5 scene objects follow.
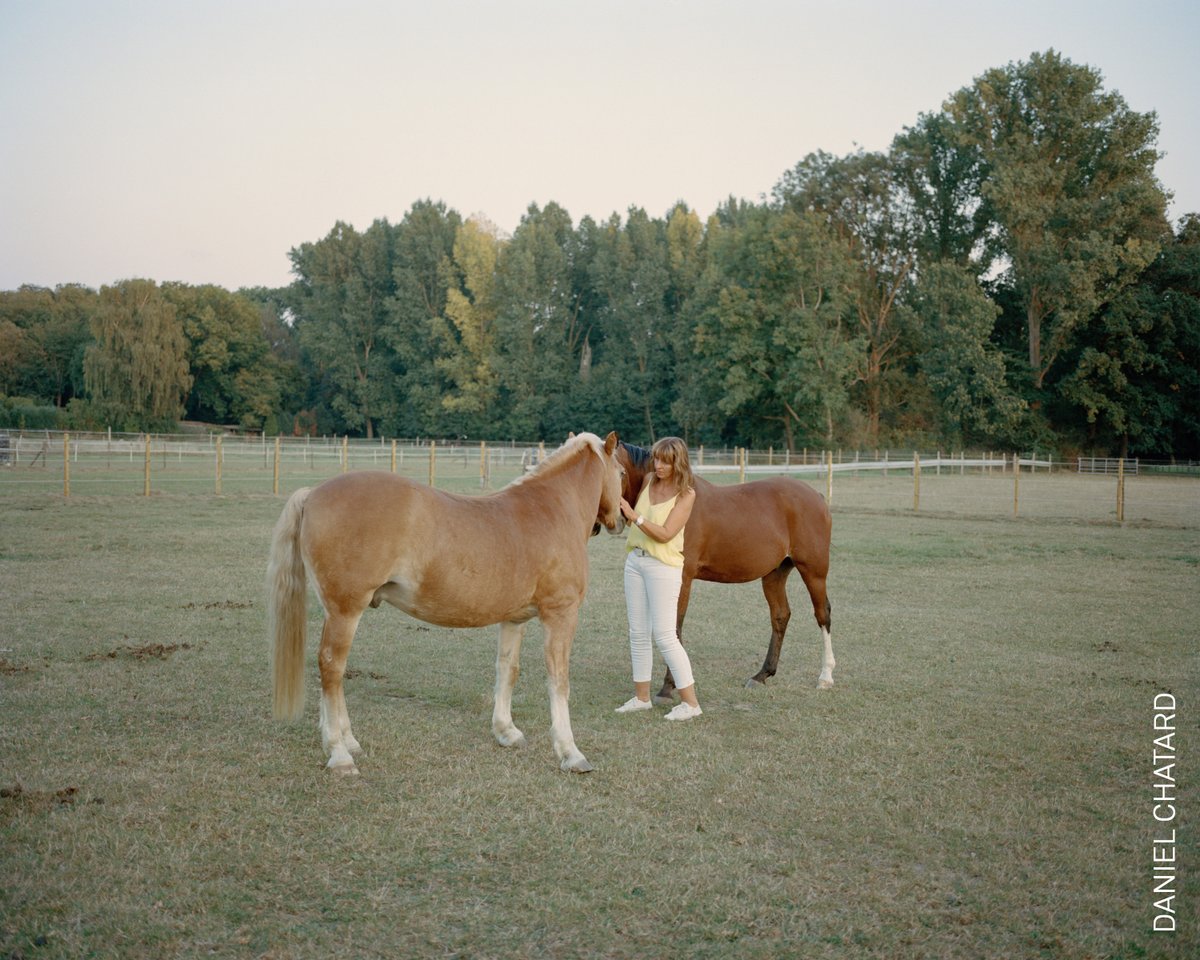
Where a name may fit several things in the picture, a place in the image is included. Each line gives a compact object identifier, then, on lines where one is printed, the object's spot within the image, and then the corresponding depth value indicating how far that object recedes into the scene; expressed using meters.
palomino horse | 4.86
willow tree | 55.09
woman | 6.08
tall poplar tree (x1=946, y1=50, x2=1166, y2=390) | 44.59
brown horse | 7.14
